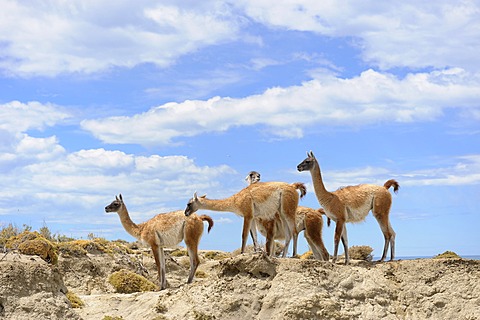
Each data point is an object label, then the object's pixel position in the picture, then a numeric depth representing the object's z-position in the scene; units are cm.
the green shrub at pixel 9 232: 3238
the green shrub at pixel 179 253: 3670
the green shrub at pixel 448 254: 2088
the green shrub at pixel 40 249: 2331
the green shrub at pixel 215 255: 3693
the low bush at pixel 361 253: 2202
